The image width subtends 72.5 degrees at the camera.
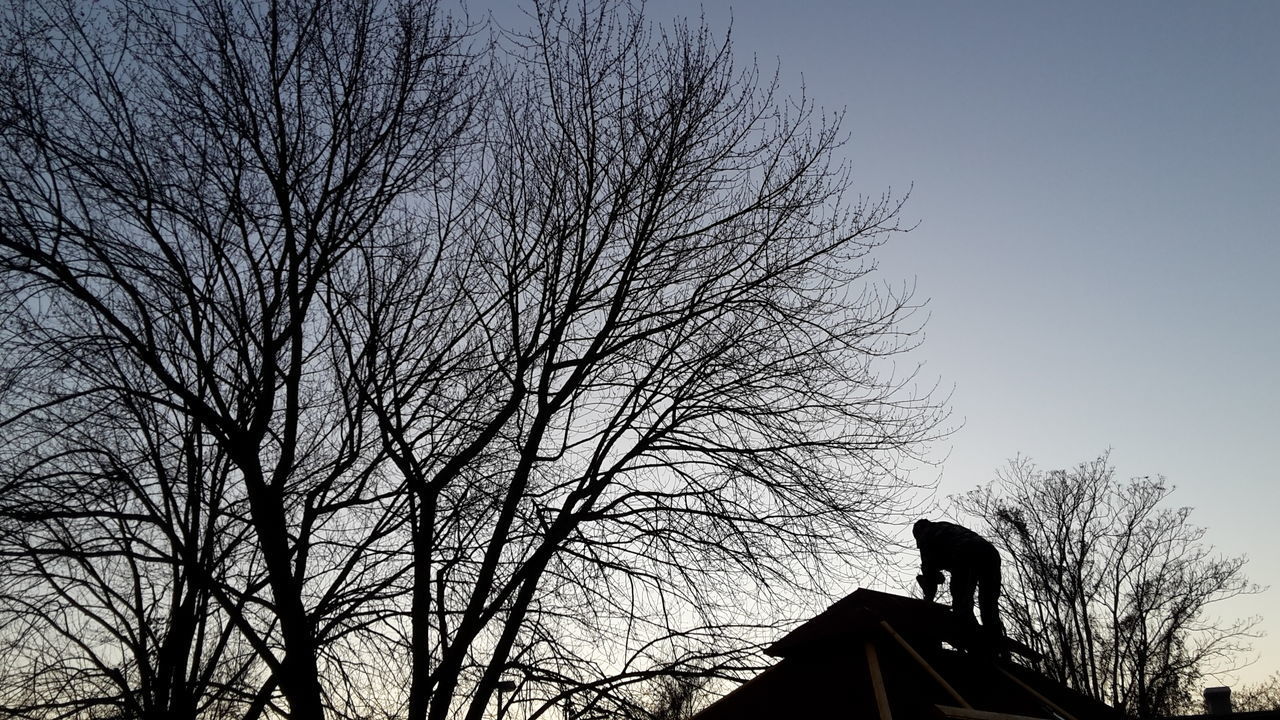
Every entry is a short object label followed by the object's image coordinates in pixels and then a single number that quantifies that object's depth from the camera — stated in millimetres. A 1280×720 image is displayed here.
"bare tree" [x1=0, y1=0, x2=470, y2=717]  7262
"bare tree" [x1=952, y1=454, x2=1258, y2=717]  26266
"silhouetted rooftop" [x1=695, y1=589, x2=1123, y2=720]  7531
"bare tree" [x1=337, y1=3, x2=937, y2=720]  8442
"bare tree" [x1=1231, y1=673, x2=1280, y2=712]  32469
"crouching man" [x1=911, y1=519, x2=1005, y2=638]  8406
